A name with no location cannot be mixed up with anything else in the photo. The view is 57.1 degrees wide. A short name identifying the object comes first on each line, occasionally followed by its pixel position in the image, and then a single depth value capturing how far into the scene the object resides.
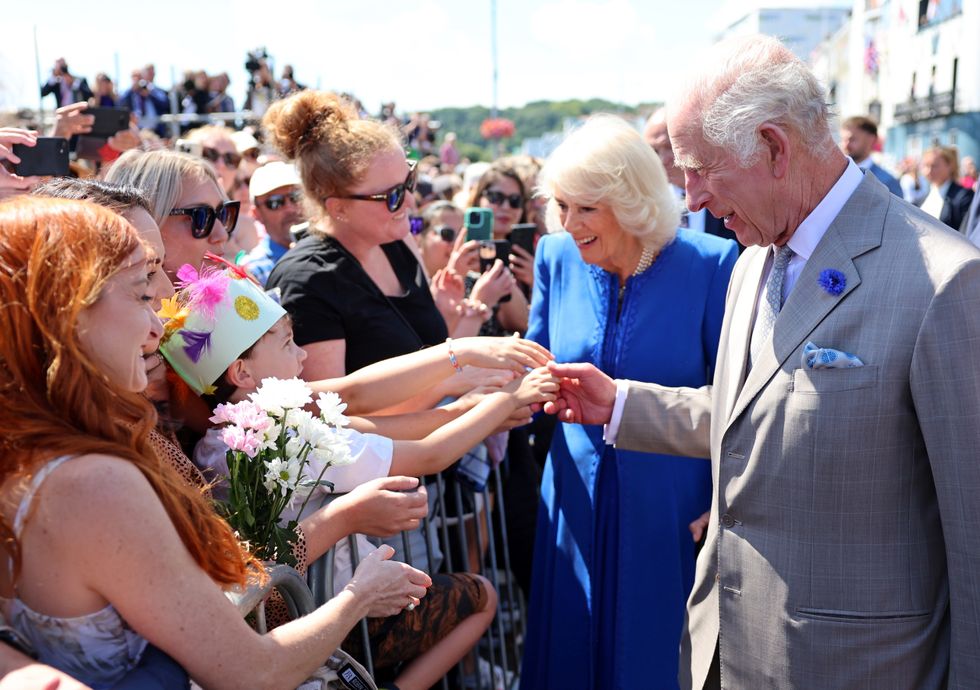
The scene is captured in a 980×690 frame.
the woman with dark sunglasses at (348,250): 3.29
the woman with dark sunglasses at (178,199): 3.20
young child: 2.60
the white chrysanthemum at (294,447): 2.14
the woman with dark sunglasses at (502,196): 6.28
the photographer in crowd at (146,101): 13.88
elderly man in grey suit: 1.92
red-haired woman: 1.50
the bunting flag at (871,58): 46.19
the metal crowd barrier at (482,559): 2.42
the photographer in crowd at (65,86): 12.70
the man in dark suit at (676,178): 5.86
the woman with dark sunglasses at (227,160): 6.36
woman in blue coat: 3.43
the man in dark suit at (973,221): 4.19
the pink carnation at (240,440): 2.07
